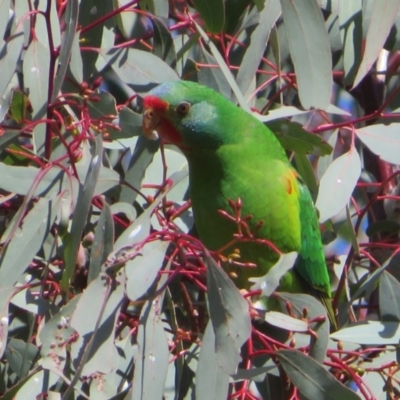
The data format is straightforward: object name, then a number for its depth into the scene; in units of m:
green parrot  5.61
